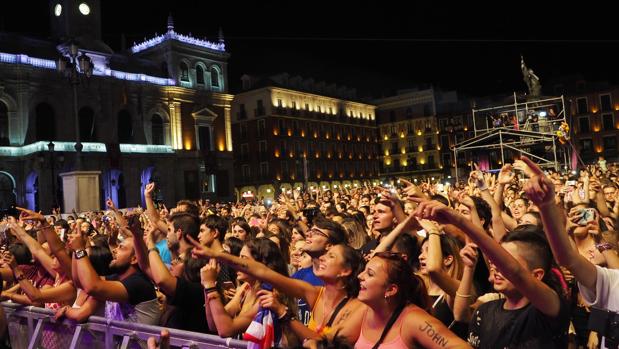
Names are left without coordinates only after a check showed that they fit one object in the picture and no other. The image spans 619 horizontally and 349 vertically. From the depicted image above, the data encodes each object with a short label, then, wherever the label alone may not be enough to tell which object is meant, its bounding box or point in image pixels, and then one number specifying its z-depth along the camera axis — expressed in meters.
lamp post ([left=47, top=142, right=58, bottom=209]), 22.51
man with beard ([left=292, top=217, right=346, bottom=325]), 4.08
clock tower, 42.38
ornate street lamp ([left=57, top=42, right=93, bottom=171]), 16.83
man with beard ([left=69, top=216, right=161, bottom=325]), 4.42
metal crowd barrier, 3.76
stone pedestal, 17.50
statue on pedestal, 30.58
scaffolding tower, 24.86
